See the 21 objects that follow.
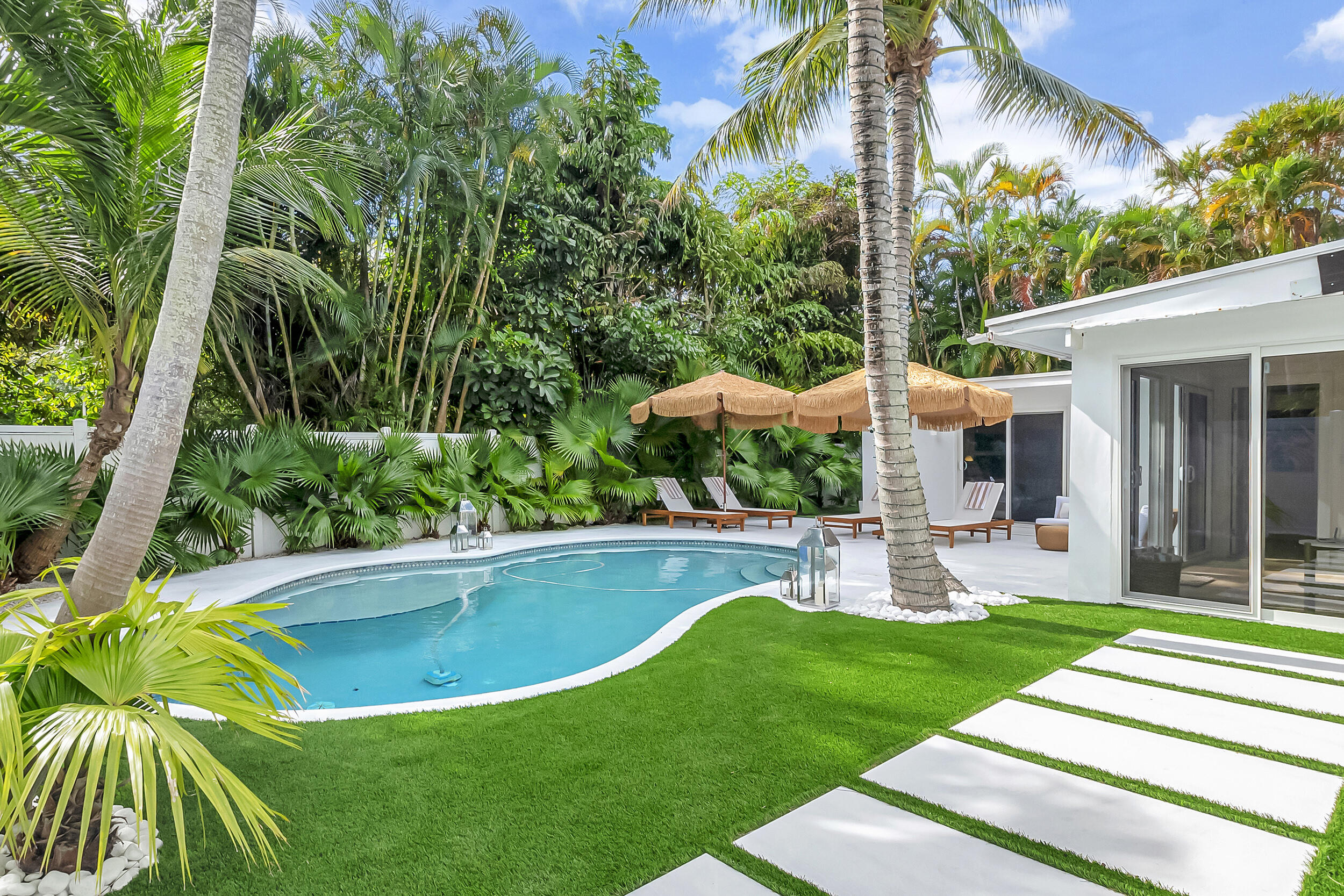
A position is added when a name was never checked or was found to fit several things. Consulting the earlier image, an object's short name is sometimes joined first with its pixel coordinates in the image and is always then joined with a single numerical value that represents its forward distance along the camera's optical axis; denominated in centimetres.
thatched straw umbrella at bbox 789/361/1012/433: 952
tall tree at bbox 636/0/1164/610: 615
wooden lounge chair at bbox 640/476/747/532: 1265
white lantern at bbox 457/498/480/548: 998
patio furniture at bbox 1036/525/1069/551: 995
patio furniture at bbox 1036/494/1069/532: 1034
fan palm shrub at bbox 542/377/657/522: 1258
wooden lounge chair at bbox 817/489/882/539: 1152
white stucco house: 562
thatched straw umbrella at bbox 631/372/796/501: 1174
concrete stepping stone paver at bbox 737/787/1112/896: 235
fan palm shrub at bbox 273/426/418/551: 952
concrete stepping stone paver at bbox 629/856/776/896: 232
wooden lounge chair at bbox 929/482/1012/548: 1092
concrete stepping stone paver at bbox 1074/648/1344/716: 406
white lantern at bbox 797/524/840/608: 655
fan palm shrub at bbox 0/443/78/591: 622
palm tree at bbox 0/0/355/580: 515
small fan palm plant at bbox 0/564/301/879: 168
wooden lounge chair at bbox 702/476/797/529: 1328
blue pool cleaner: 530
